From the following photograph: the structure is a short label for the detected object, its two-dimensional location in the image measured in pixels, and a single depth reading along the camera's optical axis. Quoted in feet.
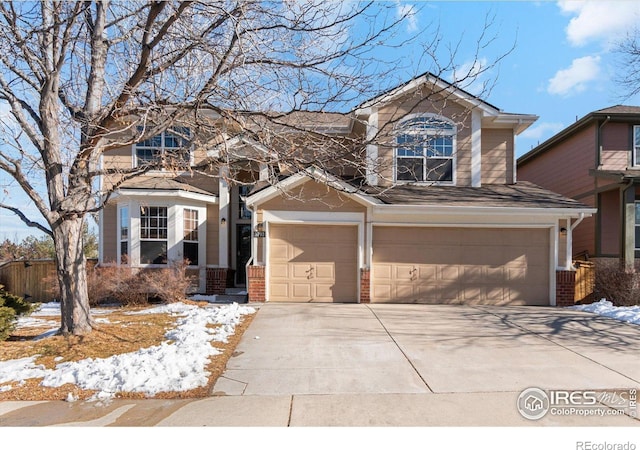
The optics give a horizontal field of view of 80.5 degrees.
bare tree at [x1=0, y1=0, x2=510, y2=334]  19.33
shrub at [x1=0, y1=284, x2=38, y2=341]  20.53
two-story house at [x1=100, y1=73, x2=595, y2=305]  35.14
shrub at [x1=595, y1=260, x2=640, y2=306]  35.27
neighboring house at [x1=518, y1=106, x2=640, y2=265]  45.34
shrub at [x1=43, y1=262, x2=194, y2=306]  34.88
